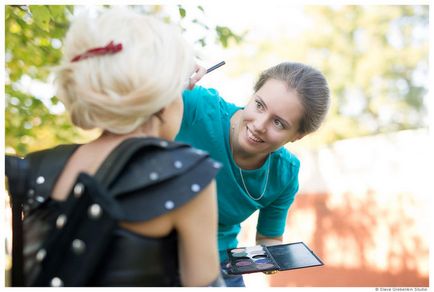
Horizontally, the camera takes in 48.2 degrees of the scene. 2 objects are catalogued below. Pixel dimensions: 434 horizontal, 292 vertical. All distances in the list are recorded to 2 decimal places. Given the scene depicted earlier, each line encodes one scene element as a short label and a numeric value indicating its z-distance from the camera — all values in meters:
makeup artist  2.31
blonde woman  1.24
